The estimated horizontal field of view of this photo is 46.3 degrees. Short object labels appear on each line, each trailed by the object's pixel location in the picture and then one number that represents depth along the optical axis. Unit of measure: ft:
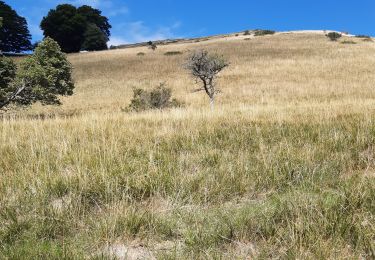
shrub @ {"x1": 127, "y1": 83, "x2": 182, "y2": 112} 72.03
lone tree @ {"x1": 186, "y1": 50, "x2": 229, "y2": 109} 68.69
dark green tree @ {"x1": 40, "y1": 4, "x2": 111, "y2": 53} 297.94
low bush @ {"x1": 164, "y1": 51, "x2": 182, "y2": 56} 200.75
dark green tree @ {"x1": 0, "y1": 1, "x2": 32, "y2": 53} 264.52
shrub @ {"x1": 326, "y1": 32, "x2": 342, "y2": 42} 228.12
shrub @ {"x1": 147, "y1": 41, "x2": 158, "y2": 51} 233.02
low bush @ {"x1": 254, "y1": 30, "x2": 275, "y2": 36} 294.70
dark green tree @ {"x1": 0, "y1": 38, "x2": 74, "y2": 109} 59.62
